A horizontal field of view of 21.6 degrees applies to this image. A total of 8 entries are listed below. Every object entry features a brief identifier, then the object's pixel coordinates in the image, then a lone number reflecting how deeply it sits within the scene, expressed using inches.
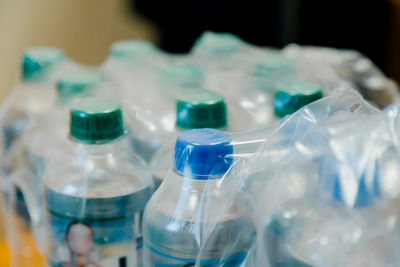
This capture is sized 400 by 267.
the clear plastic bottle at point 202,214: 21.8
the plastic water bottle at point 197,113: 24.1
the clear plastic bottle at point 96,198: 23.6
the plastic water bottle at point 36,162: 28.0
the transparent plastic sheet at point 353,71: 29.5
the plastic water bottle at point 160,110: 27.0
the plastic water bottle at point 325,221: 20.8
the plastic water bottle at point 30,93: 30.7
